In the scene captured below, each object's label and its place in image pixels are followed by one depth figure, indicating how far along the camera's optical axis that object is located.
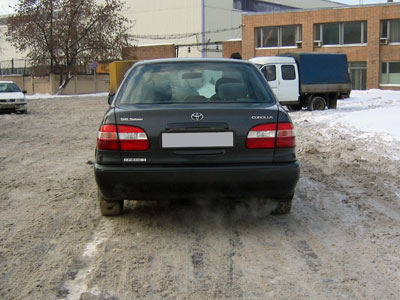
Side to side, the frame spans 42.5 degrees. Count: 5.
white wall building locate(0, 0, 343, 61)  60.31
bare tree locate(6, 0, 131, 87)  46.38
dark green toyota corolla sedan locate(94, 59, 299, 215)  4.26
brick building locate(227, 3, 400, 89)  42.91
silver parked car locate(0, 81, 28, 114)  21.97
